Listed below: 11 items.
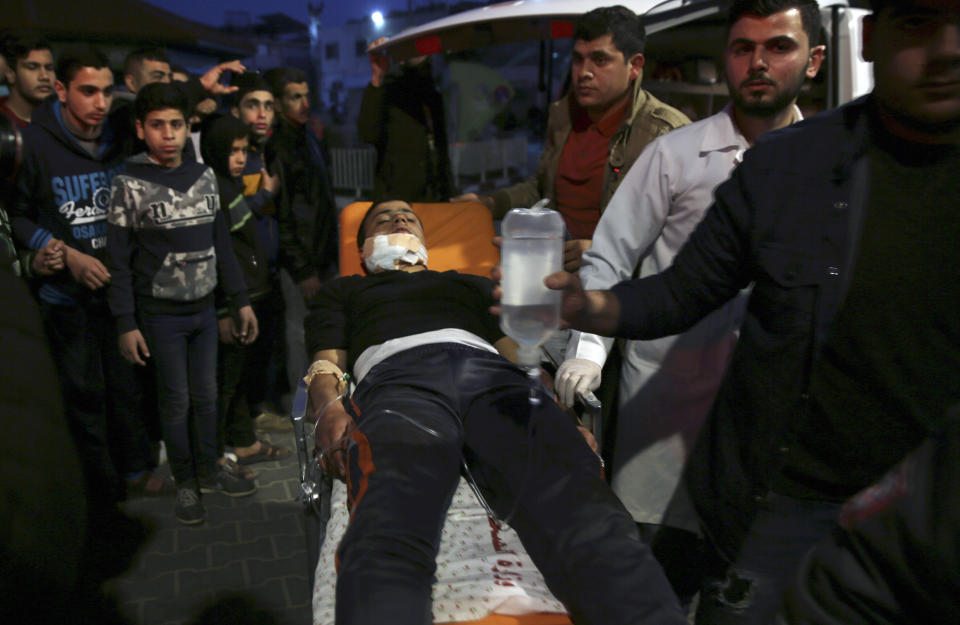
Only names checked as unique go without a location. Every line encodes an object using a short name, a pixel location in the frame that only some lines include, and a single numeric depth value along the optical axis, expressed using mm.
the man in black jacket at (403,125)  6285
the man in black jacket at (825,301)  1570
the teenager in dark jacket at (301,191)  4820
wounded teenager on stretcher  1957
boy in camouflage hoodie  3551
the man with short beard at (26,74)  3793
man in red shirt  3223
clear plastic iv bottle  1973
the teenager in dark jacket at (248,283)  4184
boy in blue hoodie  3529
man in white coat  2443
